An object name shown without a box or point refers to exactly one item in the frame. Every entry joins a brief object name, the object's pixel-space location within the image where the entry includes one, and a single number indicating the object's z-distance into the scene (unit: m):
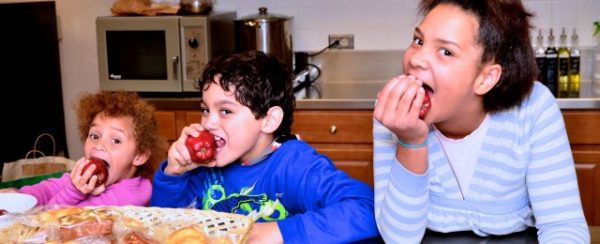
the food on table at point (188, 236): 1.14
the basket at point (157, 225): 1.18
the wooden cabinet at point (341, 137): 3.27
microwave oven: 3.45
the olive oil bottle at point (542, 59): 3.39
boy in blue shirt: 1.46
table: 1.34
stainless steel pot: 3.52
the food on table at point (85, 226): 1.25
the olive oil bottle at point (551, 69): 3.38
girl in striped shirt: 1.29
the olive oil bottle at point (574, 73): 3.38
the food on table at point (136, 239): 1.19
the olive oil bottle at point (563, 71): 3.36
